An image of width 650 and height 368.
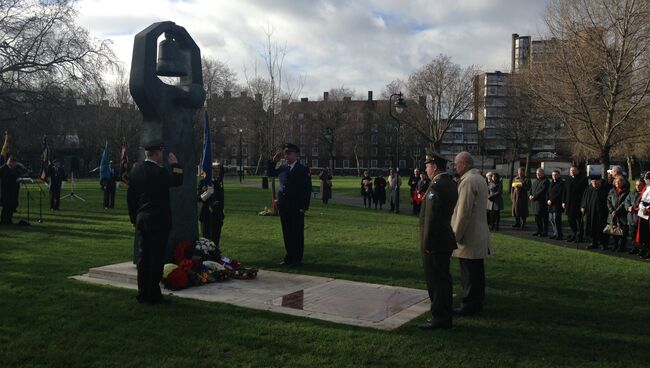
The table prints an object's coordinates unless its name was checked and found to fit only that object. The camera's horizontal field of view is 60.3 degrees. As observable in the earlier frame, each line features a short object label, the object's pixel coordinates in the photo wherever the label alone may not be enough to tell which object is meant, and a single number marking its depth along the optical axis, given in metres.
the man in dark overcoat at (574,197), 15.01
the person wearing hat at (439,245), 6.18
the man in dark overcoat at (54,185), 21.02
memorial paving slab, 6.71
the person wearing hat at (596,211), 13.84
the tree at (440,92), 64.06
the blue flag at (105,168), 23.05
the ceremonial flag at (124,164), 25.41
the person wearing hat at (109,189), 22.58
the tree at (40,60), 34.53
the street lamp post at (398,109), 23.41
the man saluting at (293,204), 10.05
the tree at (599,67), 18.77
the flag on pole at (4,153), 20.93
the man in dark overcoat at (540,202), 16.31
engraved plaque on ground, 6.86
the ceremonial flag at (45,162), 20.80
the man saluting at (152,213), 6.88
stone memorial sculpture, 8.62
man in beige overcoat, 6.87
